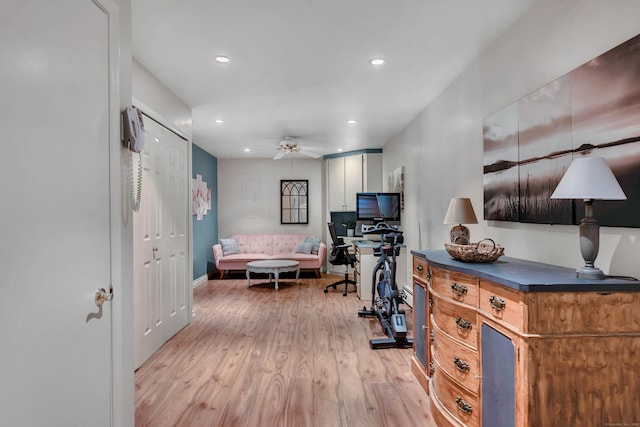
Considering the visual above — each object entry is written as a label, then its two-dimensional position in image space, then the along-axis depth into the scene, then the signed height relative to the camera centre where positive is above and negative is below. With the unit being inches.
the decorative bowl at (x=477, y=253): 76.0 -8.6
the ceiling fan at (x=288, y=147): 225.6 +44.4
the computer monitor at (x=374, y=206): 209.0 +5.0
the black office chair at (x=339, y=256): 230.5 -27.4
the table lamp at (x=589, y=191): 52.3 +3.2
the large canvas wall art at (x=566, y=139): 57.7 +15.0
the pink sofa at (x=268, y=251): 272.5 -30.0
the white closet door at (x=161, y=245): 120.7 -11.0
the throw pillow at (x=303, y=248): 288.4 -27.0
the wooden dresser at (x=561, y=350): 52.4 -21.4
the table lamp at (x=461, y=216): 100.7 -0.7
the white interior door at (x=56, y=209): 42.6 +1.3
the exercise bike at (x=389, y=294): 135.0 -34.2
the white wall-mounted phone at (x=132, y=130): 67.4 +17.0
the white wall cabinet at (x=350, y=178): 276.7 +29.9
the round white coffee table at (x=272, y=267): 241.5 -35.3
